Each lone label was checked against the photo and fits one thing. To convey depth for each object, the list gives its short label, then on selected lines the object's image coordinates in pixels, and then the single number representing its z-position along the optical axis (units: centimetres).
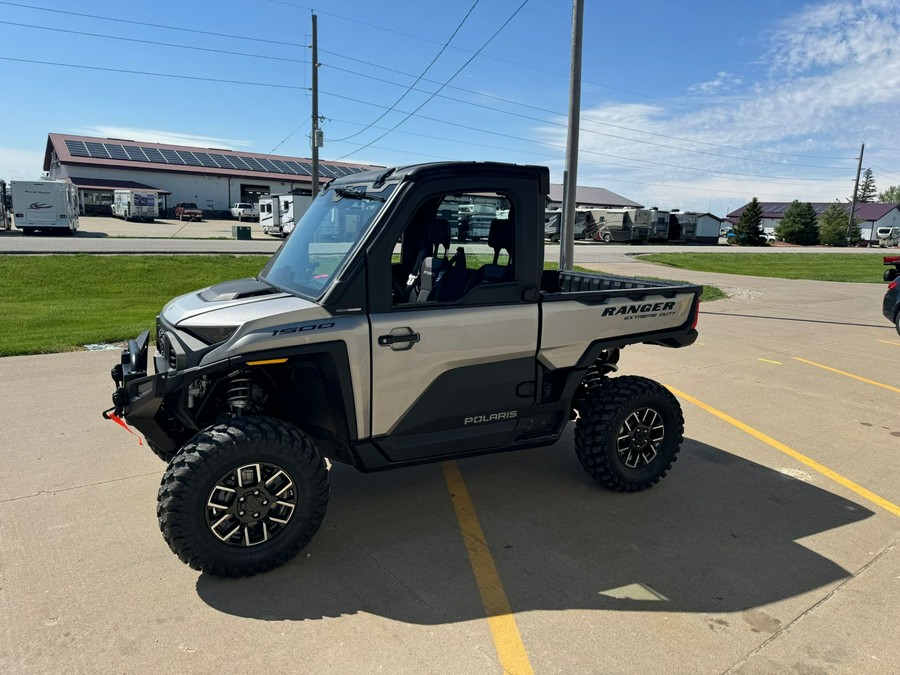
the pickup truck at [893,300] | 1112
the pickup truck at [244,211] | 5200
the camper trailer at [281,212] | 3466
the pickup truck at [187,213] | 4981
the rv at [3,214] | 3116
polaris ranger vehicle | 333
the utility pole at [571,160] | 1053
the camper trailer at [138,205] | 4484
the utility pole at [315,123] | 2386
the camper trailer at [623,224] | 4898
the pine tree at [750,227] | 5816
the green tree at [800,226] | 6244
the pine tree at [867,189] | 13912
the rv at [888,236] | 6719
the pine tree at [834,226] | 6438
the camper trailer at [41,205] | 2955
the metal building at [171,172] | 5125
